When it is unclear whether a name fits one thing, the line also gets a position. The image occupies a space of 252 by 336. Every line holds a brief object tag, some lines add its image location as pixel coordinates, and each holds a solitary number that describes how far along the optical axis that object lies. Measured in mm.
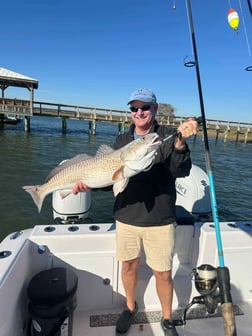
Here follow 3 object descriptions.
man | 2514
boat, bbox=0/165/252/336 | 2340
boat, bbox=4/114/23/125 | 34444
